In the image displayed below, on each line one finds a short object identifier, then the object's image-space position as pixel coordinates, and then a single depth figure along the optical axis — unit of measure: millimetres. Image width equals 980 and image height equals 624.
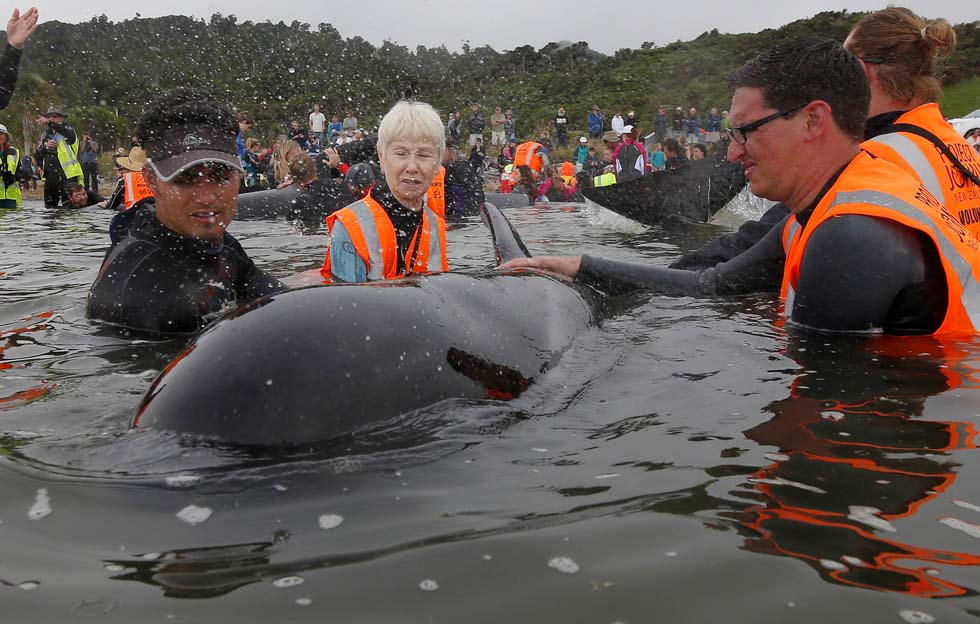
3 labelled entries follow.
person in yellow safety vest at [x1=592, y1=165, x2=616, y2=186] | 19625
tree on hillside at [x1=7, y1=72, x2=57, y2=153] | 35406
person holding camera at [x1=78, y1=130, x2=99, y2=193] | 23906
